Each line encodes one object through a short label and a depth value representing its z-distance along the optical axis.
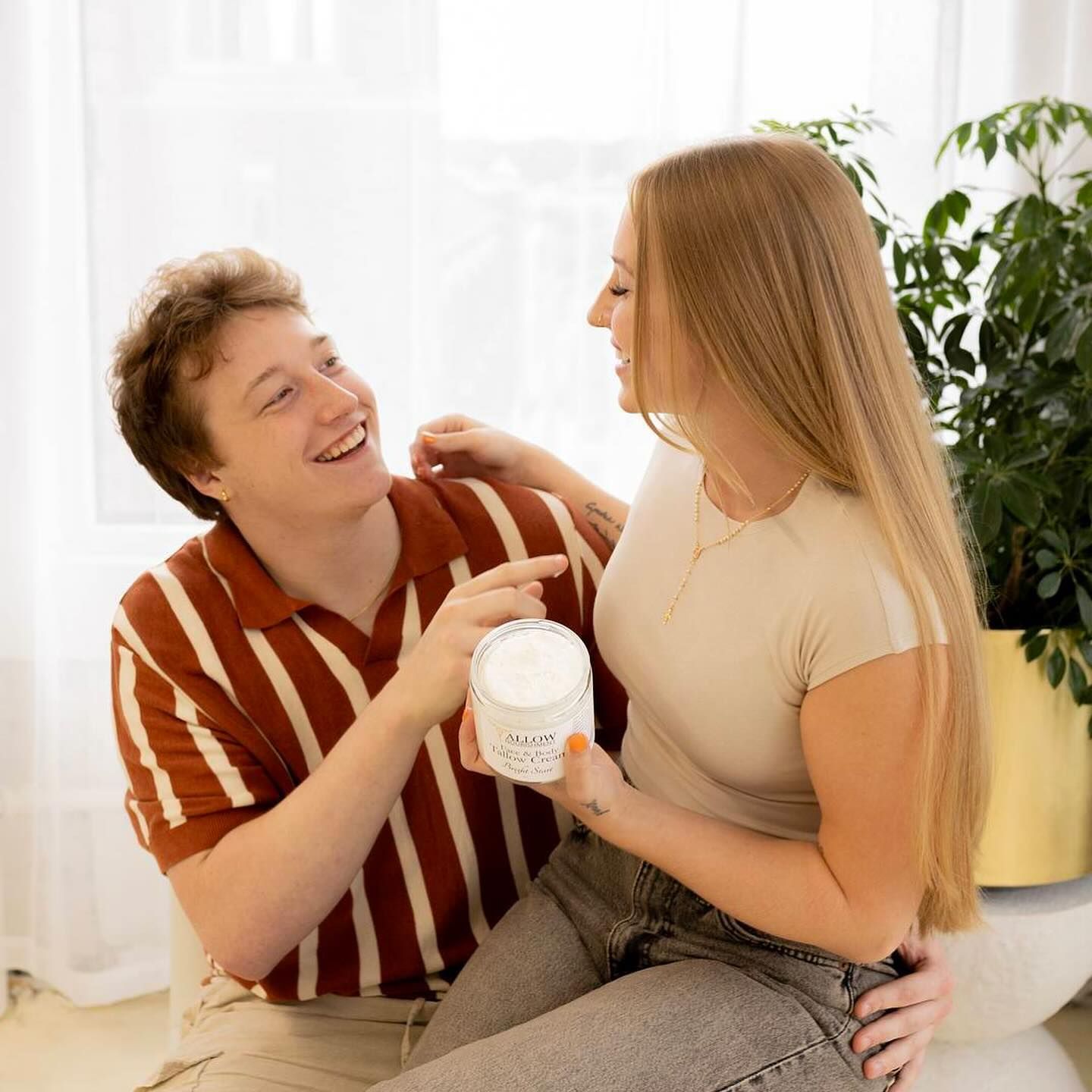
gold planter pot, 1.58
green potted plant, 1.52
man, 1.24
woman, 0.98
